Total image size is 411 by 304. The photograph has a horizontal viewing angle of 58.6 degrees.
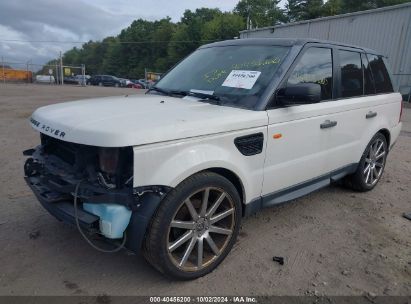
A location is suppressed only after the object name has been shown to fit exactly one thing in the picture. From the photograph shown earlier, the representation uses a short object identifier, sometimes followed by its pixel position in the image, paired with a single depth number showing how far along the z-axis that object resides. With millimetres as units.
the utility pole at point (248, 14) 50788
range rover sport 2447
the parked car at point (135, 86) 45688
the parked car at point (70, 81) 43906
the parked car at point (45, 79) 38341
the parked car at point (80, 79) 37481
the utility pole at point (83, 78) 35788
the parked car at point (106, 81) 45312
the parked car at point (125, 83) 45444
